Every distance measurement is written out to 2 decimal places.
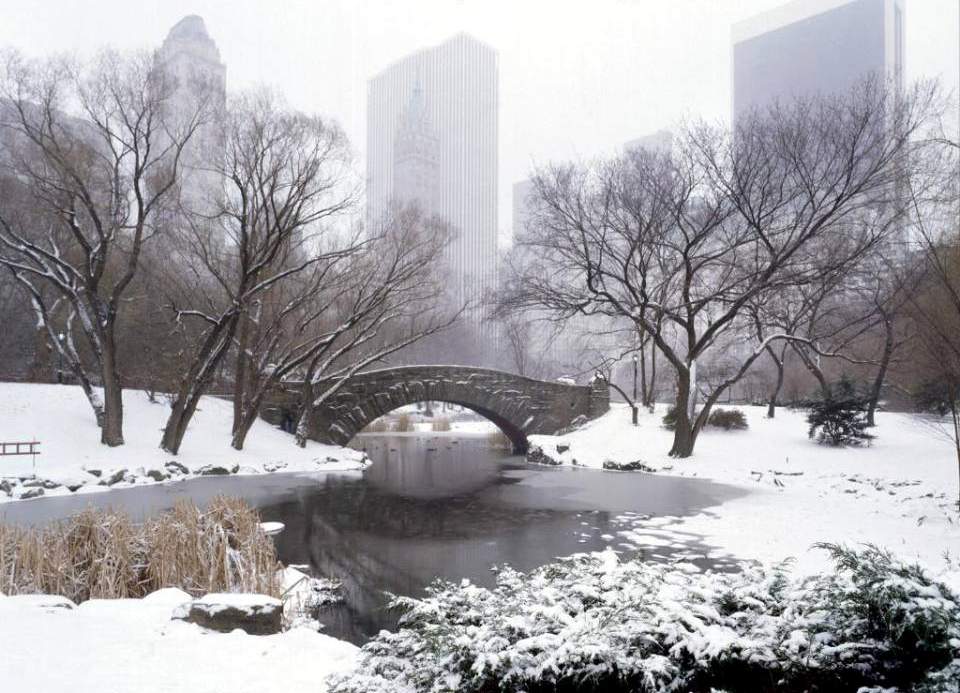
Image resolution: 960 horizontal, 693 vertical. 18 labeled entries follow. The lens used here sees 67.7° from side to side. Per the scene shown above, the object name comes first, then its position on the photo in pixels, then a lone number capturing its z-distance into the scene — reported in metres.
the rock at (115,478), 14.66
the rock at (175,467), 16.36
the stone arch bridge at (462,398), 22.55
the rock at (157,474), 15.62
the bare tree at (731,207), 15.72
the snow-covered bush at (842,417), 17.41
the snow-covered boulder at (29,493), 12.80
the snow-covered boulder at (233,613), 5.07
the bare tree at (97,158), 15.46
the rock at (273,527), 8.36
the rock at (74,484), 13.88
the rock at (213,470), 17.14
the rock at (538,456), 21.31
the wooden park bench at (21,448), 14.64
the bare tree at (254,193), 17.30
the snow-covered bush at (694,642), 3.20
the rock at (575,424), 24.38
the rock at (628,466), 18.08
